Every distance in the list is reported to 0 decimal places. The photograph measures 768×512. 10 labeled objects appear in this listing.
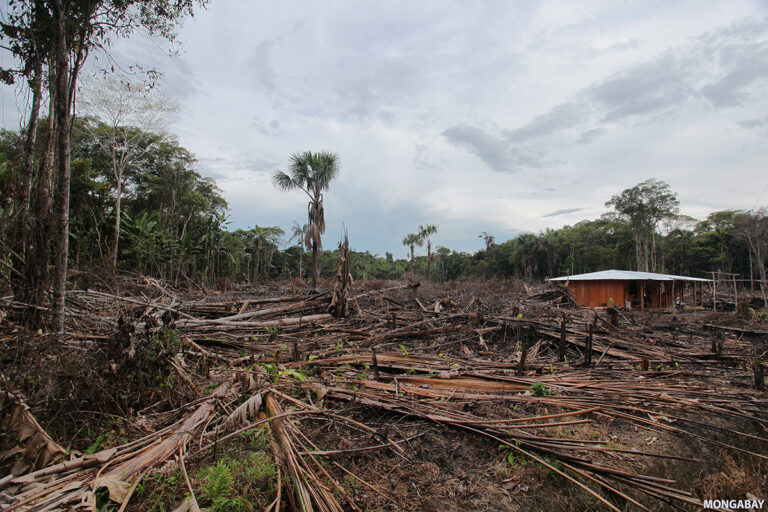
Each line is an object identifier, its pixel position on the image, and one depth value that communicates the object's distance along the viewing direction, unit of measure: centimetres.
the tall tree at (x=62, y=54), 391
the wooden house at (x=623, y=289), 1894
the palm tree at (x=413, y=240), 4281
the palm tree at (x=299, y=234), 3749
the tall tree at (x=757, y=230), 2384
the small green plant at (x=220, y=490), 206
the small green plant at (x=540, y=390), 381
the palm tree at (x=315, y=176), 1898
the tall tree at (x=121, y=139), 1841
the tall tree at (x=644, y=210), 3198
